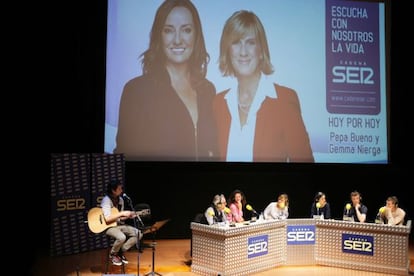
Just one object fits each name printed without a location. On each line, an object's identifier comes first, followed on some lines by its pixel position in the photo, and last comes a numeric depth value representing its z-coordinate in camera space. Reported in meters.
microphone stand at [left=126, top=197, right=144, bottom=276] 5.41
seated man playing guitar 5.83
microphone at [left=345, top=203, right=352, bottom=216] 6.47
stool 6.07
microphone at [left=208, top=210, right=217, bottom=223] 6.12
